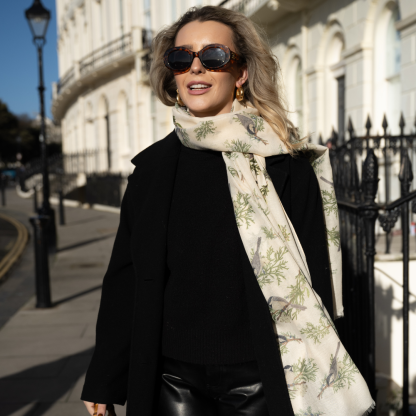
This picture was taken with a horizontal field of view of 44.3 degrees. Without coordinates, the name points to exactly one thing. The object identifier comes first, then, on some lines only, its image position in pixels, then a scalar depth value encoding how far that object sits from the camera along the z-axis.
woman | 1.68
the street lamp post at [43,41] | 10.73
